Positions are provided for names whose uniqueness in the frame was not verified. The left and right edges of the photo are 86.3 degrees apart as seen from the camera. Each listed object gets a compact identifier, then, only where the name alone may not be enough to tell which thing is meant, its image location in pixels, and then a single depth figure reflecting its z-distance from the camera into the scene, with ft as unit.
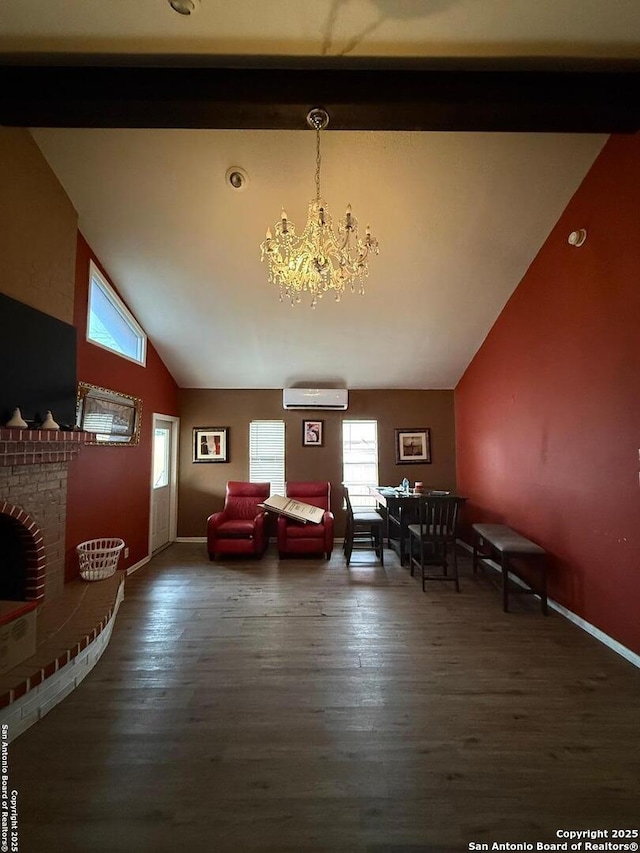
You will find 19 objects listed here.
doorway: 16.74
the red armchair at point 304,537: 15.78
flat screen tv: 8.06
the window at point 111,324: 12.26
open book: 15.94
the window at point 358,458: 19.33
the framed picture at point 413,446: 19.29
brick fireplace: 8.20
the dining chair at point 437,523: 12.76
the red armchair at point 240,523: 15.57
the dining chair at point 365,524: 15.08
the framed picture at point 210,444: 19.01
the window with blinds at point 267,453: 19.20
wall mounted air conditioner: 18.61
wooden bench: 10.26
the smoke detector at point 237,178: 9.82
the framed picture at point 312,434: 19.25
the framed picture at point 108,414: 11.53
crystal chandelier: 7.79
